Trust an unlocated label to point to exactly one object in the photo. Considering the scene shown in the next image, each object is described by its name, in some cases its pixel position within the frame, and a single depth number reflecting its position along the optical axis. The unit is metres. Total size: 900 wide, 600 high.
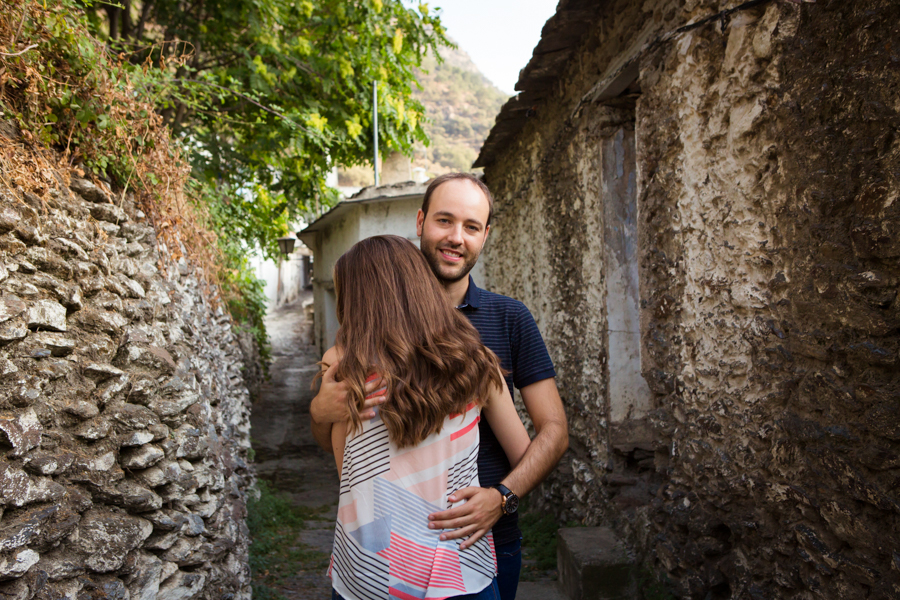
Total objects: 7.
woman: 1.27
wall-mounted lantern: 11.52
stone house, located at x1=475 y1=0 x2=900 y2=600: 1.55
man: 1.48
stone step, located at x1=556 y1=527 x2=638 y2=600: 2.97
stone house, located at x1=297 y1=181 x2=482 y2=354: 7.78
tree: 6.17
